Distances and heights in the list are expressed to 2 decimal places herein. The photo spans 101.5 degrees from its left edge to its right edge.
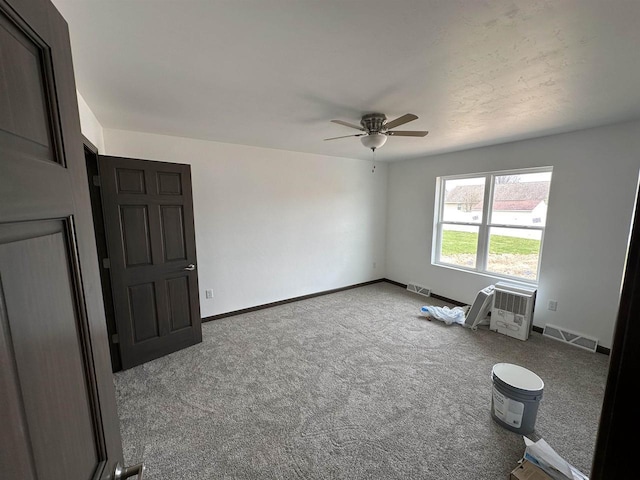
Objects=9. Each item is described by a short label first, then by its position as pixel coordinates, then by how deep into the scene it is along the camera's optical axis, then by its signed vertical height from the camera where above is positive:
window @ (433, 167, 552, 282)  3.40 -0.18
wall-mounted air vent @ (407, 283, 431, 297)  4.68 -1.46
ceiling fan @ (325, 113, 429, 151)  2.40 +0.74
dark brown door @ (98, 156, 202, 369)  2.50 -0.47
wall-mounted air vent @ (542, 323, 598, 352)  2.92 -1.48
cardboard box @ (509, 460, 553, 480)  1.43 -1.45
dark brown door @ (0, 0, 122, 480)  0.41 -0.13
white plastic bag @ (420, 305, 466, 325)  3.61 -1.47
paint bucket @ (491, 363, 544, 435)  1.83 -1.35
